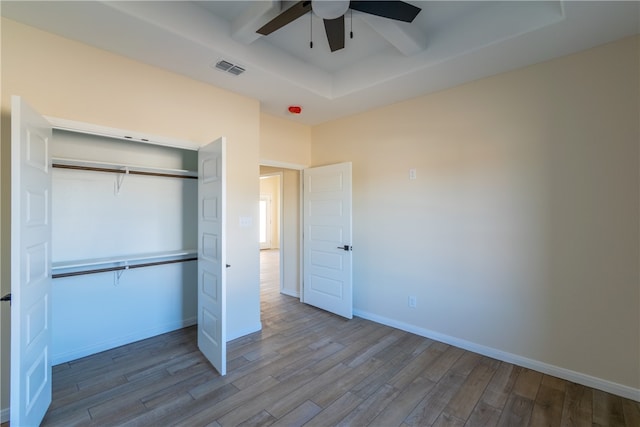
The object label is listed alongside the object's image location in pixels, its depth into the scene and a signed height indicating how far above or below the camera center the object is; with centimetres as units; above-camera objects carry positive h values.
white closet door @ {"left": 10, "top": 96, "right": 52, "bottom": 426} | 154 -30
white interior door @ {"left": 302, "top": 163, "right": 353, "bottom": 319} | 388 -36
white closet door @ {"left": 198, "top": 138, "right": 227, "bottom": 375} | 248 -37
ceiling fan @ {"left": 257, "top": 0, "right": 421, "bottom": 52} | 175 +130
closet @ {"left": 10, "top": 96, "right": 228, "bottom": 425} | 189 -27
